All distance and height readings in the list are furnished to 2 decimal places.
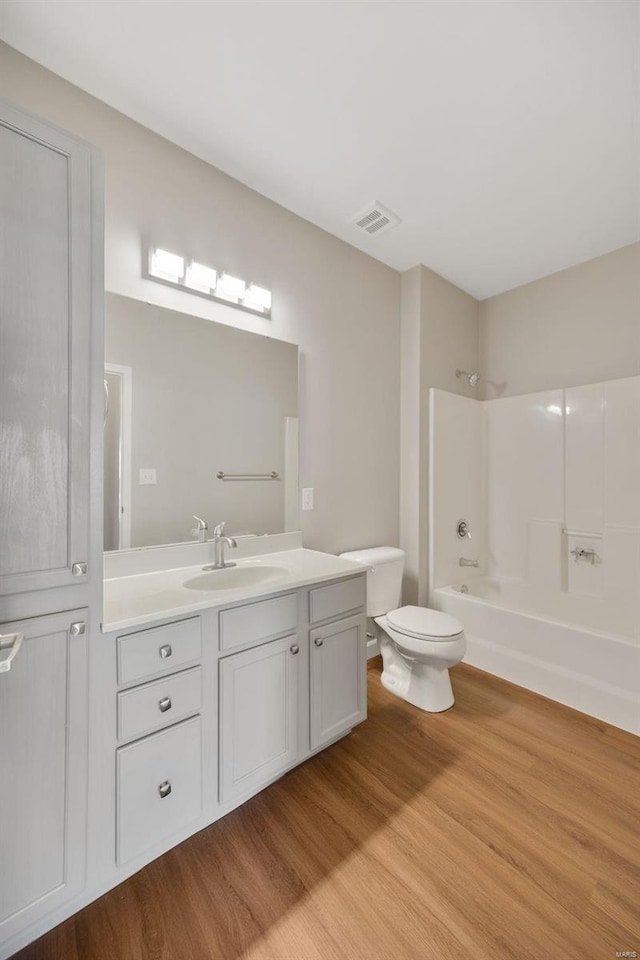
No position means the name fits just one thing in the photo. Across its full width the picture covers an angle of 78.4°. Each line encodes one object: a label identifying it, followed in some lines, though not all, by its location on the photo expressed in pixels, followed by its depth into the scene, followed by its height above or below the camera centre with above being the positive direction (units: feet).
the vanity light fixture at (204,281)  5.55 +3.06
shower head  10.25 +2.71
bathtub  6.46 -3.09
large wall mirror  5.25 +0.80
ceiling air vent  7.14 +4.91
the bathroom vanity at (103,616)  3.17 -1.41
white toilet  6.54 -2.76
